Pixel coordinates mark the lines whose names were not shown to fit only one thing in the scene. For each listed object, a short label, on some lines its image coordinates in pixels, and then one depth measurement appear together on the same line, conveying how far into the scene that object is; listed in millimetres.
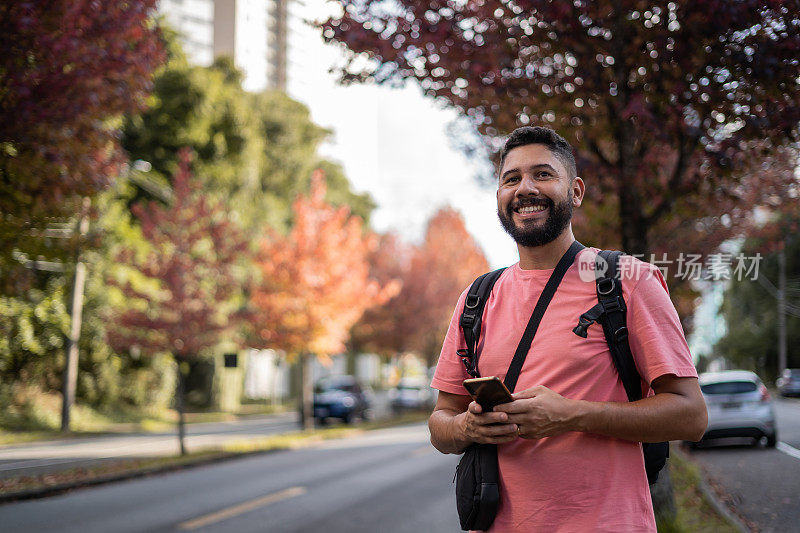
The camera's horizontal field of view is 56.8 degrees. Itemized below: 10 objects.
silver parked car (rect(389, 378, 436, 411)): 35375
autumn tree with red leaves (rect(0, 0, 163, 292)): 6703
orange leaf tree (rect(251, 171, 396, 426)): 21969
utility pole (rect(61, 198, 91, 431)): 20359
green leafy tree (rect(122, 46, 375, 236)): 31656
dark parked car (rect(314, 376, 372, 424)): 26562
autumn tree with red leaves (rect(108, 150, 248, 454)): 17453
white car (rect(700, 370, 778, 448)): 11742
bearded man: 2121
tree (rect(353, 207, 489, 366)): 36031
